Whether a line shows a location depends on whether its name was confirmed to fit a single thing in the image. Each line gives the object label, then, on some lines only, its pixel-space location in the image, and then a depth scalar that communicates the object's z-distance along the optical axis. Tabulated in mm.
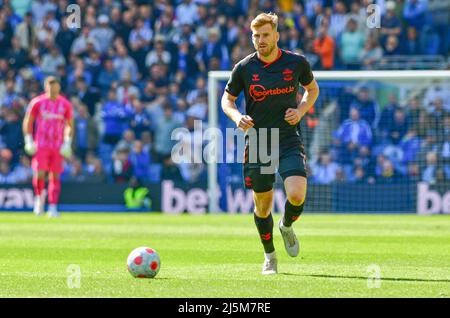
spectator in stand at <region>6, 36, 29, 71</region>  27516
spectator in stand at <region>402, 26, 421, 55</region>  25562
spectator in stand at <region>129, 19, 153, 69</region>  27008
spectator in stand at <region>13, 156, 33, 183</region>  24781
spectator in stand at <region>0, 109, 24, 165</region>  25203
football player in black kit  10164
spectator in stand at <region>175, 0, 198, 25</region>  27234
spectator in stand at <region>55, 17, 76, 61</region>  27531
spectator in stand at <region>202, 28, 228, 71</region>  26312
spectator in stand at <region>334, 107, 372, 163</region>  23297
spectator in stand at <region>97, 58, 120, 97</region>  26641
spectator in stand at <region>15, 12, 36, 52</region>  27828
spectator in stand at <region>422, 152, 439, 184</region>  22219
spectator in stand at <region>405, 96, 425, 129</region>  23156
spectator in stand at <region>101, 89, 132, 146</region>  25375
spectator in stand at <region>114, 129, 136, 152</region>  24714
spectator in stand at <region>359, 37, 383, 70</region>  25531
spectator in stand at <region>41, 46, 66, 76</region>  27188
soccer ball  9539
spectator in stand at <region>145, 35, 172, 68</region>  26516
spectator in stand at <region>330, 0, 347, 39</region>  25953
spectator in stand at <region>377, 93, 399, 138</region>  23359
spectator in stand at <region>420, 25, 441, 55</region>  25641
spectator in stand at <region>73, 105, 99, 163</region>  25250
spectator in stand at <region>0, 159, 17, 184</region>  24609
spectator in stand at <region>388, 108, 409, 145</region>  23203
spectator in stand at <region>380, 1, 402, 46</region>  25391
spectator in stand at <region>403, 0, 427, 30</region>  25969
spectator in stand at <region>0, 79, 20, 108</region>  26141
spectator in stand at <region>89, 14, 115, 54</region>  27344
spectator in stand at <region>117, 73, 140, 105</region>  25672
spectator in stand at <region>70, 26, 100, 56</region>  27266
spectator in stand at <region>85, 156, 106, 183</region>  23984
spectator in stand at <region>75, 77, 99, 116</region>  26266
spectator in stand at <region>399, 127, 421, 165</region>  22875
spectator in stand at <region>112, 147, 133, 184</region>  23828
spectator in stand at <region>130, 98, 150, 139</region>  25203
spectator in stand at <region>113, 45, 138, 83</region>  26625
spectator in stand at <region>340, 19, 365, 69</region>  25578
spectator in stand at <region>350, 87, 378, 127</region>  23438
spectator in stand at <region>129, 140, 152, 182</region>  24344
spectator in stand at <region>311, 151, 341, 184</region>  22756
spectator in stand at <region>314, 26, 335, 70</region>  25609
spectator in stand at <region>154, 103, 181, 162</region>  24547
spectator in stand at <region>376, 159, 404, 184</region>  22328
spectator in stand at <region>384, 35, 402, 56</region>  25281
